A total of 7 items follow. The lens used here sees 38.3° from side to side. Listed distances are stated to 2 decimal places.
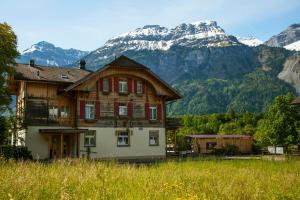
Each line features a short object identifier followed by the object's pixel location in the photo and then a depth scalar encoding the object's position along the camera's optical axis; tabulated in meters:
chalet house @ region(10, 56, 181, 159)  36.94
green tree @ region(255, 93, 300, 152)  52.25
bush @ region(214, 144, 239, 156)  54.33
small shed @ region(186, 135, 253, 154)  59.25
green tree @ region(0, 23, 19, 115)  31.56
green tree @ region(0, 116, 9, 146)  32.97
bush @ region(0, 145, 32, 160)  31.21
